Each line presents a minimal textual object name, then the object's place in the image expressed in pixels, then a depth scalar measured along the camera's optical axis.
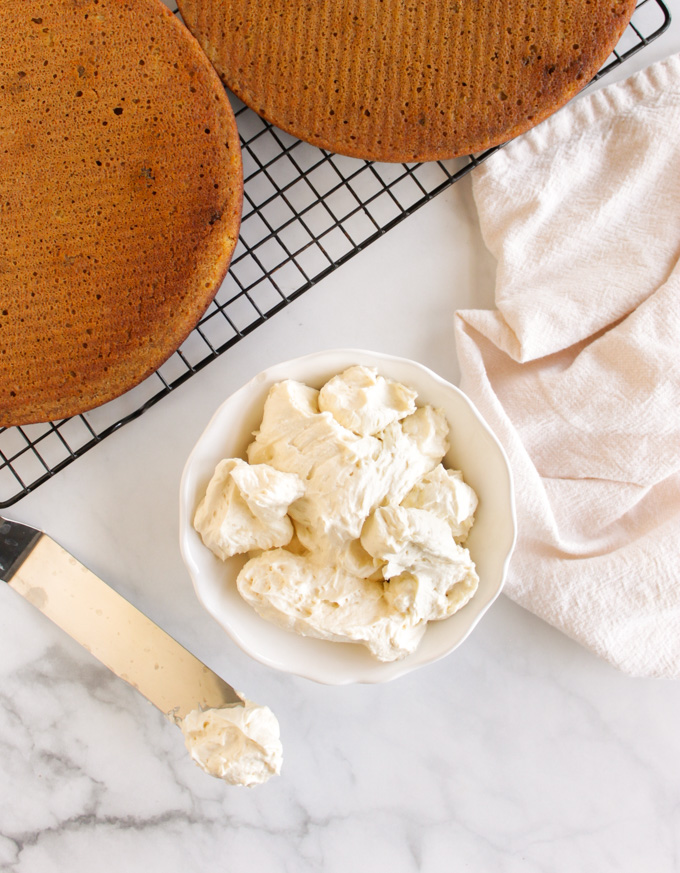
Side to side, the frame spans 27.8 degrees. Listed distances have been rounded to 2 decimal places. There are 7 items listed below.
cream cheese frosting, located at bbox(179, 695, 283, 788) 0.59
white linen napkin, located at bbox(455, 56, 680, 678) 0.61
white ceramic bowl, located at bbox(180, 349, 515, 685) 0.57
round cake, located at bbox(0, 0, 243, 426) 0.57
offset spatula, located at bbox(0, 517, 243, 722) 0.62
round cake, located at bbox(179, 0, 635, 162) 0.58
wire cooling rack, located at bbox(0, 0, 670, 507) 0.61
